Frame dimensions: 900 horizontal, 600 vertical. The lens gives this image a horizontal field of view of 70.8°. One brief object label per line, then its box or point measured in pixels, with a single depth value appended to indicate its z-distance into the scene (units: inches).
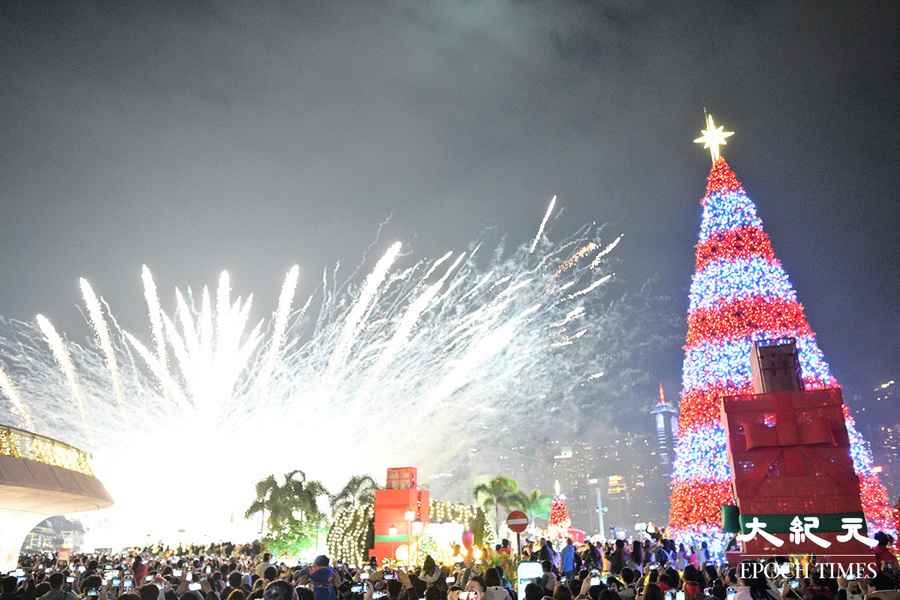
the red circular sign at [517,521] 525.7
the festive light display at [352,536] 1386.6
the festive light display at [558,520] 1842.5
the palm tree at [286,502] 1562.5
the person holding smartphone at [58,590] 336.8
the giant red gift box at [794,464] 745.6
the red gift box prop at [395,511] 1379.2
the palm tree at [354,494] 1760.6
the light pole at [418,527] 1386.9
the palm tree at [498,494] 2261.3
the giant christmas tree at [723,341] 924.6
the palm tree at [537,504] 2502.6
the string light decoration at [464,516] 1603.1
